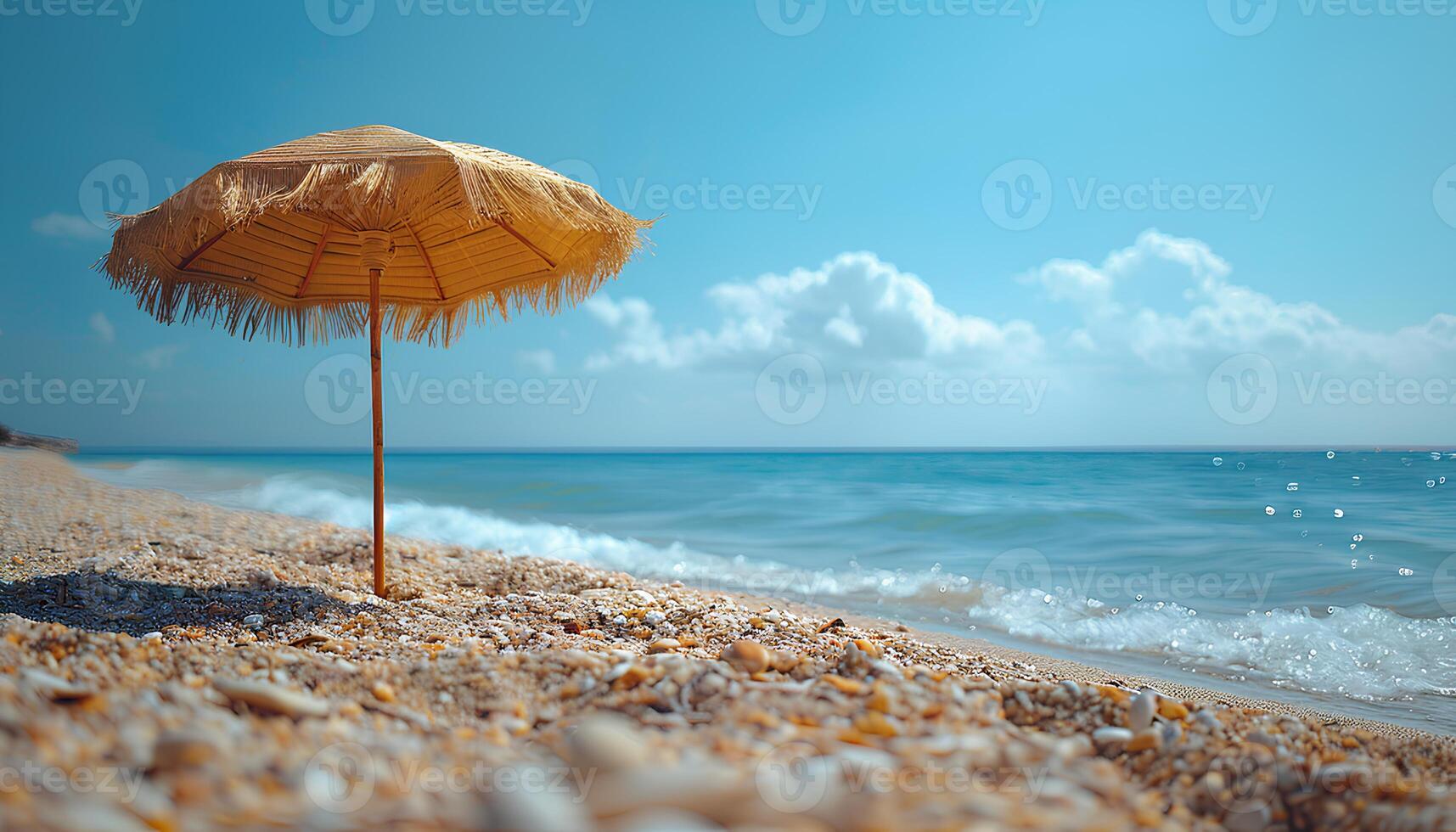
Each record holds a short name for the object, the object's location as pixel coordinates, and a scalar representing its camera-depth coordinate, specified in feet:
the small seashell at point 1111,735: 5.29
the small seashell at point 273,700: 4.81
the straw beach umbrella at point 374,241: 10.93
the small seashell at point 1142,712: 5.52
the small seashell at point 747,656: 6.45
